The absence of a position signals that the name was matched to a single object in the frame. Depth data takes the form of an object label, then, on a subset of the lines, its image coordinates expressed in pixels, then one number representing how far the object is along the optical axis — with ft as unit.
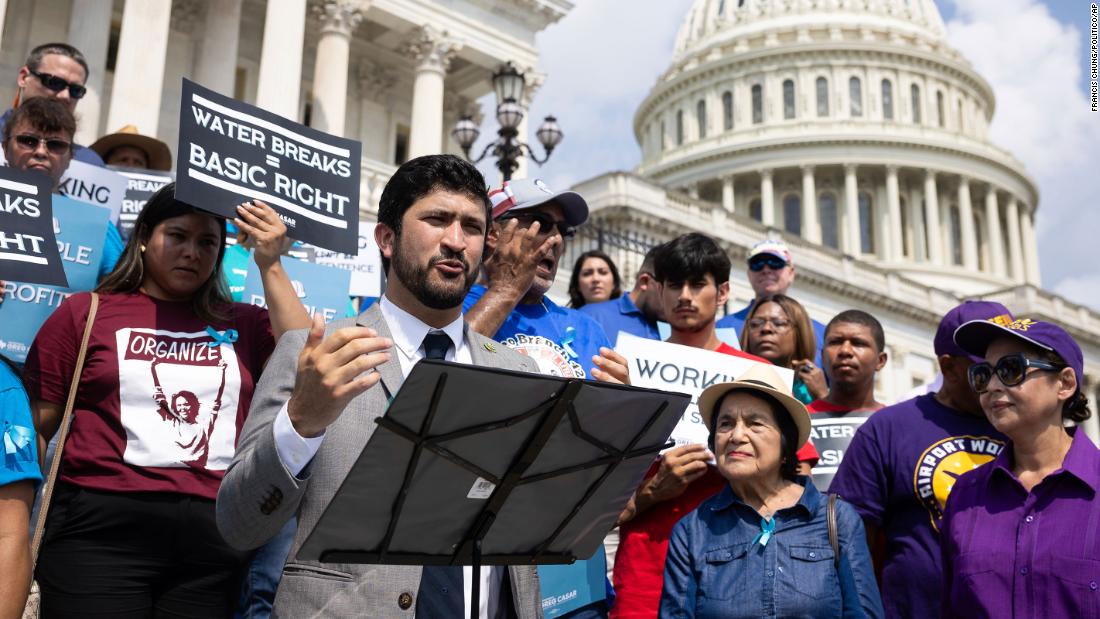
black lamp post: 48.29
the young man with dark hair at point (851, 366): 19.57
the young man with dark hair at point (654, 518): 13.98
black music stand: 7.99
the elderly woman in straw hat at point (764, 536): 12.55
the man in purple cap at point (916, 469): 14.39
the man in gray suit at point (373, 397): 8.64
